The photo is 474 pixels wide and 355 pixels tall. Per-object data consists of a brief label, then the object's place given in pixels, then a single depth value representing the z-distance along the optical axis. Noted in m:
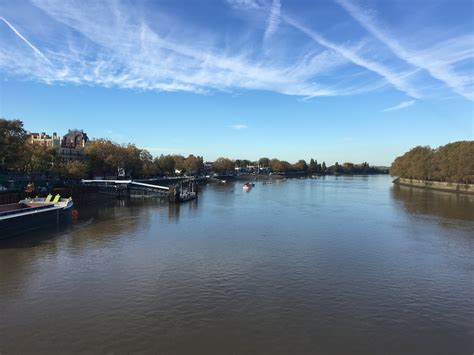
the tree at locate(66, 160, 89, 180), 77.04
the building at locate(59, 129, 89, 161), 106.88
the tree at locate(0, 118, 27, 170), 54.34
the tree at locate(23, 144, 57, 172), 67.19
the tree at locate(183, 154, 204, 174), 174.71
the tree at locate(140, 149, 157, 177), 119.81
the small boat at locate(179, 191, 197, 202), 70.34
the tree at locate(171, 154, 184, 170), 178.80
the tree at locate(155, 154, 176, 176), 143.25
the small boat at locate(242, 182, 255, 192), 105.70
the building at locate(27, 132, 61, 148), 111.99
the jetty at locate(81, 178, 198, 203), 81.66
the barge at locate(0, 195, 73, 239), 34.50
